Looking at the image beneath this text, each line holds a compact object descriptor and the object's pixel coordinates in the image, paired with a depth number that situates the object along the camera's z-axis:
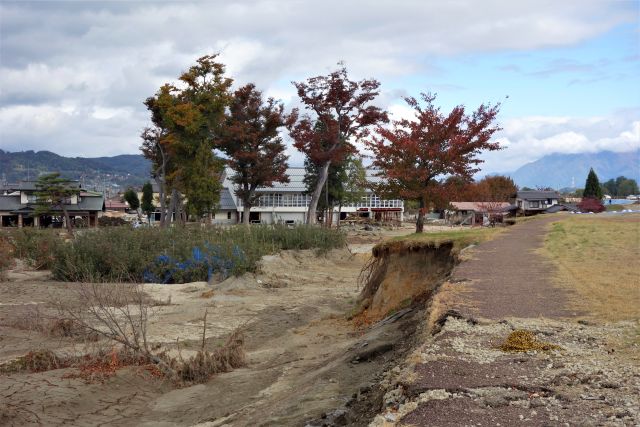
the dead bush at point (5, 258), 23.66
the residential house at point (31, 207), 61.69
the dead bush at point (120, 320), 10.86
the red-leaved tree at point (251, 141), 42.31
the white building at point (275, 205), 79.25
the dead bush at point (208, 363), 10.79
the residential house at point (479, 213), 67.12
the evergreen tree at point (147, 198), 87.62
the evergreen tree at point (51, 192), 49.31
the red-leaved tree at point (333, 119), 38.62
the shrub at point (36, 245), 26.06
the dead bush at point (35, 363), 10.78
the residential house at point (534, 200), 77.52
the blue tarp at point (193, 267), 23.56
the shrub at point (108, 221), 63.25
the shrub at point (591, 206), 49.15
